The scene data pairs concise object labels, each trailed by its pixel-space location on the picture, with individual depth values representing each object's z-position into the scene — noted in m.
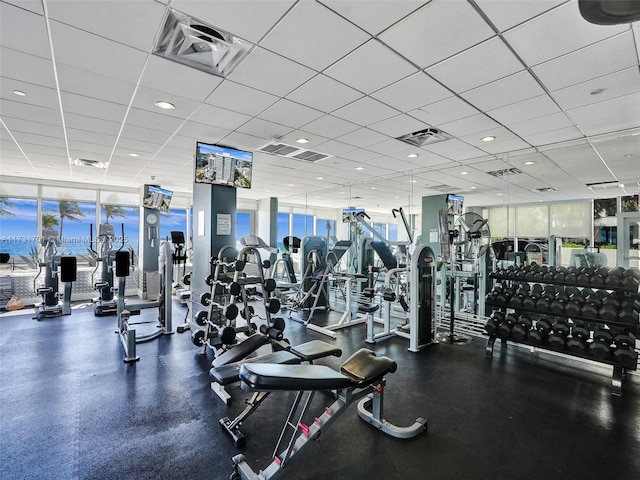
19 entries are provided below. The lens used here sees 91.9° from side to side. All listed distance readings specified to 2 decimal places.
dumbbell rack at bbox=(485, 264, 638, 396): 3.15
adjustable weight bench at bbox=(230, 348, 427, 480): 1.62
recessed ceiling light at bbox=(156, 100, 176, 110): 3.30
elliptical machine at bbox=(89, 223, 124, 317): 6.29
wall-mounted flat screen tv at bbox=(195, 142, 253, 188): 4.50
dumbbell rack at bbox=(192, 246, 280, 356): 3.54
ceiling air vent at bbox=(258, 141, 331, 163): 4.87
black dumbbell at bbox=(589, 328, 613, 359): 3.25
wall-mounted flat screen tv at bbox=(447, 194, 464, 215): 8.84
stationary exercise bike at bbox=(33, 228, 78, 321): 5.64
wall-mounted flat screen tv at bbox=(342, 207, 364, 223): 7.50
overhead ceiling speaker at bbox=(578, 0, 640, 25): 1.56
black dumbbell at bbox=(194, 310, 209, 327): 3.80
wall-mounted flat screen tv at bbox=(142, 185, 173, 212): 7.56
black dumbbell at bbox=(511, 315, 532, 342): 3.80
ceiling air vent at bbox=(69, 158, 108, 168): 5.75
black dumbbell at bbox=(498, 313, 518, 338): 3.93
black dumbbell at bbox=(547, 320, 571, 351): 3.53
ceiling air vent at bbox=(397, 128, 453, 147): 4.18
